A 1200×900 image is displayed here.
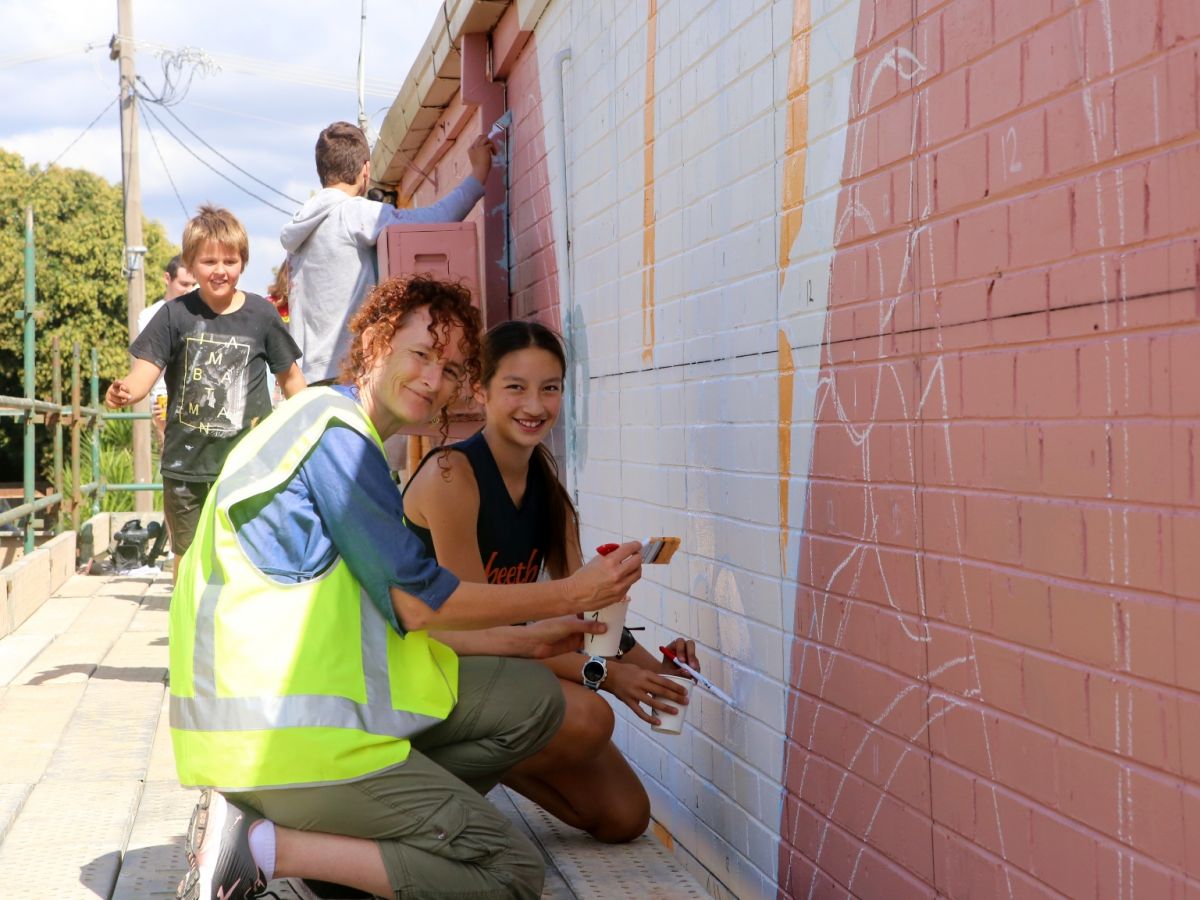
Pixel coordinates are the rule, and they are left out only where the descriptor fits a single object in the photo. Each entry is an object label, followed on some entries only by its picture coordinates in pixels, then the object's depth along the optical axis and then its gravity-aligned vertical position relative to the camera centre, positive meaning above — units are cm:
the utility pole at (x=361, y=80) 1277 +355
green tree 2811 +421
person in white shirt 835 +107
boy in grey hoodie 630 +100
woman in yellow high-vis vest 299 -42
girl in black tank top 379 -22
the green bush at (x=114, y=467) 1670 -4
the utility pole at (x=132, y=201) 1936 +394
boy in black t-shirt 591 +42
